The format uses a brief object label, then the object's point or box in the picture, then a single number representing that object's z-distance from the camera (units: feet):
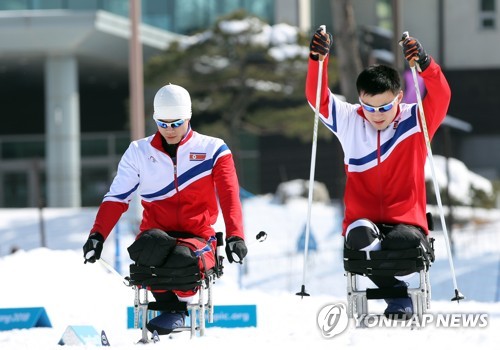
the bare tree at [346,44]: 132.98
